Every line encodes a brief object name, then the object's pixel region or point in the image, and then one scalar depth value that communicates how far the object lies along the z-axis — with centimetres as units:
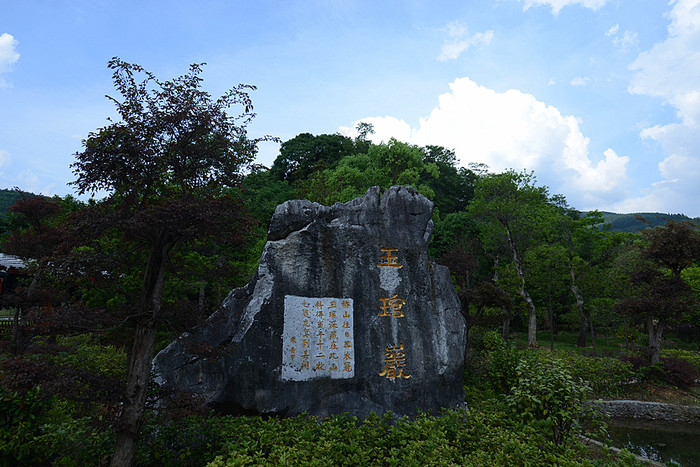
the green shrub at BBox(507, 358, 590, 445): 512
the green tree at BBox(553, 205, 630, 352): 1864
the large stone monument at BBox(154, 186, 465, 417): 650
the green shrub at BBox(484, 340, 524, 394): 872
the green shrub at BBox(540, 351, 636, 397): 1090
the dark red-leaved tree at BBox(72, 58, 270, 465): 439
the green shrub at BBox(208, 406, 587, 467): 413
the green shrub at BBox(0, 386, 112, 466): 434
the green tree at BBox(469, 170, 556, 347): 1919
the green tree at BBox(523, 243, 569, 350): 1914
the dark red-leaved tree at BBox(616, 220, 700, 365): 1078
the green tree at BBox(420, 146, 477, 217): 2812
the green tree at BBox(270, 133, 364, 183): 2744
